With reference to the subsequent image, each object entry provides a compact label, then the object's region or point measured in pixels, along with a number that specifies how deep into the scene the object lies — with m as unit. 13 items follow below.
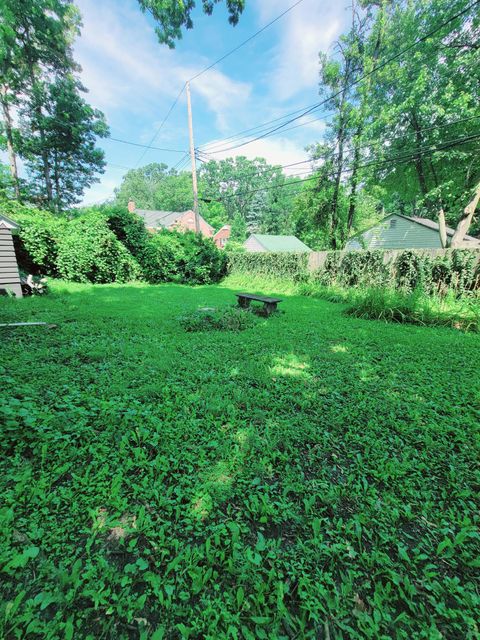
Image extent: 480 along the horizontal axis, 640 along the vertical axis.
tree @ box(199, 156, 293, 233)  44.31
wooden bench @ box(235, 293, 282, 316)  6.21
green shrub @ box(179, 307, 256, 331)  5.02
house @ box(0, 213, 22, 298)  6.68
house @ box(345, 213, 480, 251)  16.86
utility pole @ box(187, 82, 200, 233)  13.65
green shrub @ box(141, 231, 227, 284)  12.26
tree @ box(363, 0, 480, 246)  11.16
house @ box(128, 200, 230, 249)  37.97
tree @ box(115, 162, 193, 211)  53.05
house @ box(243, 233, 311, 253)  25.20
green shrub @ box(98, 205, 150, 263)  11.30
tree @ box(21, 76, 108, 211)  14.73
